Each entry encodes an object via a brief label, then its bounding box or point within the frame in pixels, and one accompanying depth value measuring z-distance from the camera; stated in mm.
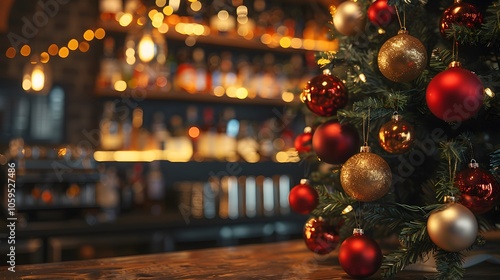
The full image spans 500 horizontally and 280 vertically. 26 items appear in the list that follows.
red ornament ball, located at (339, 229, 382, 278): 748
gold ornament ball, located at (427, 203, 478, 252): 653
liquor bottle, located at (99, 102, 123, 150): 2494
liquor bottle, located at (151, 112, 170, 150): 2607
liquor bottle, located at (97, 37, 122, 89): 2508
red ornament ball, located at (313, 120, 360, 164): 810
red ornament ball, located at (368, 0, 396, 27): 866
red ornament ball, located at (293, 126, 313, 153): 1007
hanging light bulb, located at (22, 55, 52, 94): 2129
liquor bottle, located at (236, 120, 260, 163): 2799
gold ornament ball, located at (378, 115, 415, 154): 736
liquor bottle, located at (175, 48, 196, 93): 2645
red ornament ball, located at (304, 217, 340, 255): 909
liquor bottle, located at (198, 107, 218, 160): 2684
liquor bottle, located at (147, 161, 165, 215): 2566
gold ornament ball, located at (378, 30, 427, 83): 737
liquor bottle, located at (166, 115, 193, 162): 2615
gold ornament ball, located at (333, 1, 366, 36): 928
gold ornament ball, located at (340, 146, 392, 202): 721
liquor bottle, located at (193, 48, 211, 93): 2719
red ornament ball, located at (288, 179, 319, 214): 925
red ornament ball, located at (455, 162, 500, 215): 704
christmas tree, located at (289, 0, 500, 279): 693
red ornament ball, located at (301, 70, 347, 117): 827
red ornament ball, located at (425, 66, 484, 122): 673
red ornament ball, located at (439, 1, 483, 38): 759
